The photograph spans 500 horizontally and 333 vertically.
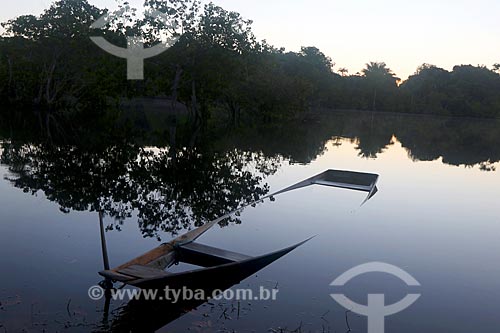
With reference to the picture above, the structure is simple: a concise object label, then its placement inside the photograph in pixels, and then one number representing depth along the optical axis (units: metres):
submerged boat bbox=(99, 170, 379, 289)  4.62
